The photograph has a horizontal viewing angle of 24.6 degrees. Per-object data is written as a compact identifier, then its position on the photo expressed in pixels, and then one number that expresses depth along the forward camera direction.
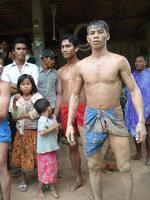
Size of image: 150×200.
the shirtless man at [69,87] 4.02
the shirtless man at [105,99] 3.14
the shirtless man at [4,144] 3.29
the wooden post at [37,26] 6.54
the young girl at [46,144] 3.88
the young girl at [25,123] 4.02
